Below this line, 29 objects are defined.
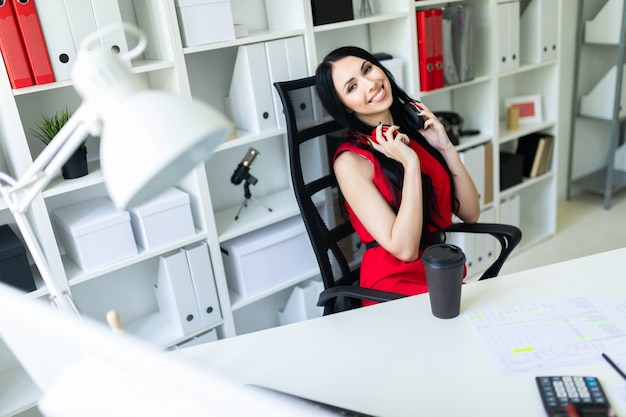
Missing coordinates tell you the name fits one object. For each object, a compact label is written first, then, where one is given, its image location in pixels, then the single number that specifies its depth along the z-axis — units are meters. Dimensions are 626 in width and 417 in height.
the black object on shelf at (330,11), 2.30
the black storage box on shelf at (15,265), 1.81
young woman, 1.72
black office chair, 1.80
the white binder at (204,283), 2.18
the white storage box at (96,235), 1.95
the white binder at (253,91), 2.16
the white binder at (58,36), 1.72
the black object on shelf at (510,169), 3.22
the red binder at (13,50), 1.67
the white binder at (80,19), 1.76
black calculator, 0.98
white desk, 1.05
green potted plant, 1.91
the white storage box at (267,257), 2.34
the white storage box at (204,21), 2.00
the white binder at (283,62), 2.20
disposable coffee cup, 1.21
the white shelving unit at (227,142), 1.94
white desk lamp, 0.60
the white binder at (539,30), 3.06
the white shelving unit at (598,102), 3.49
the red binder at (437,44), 2.63
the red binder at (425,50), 2.60
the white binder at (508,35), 2.89
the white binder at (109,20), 1.81
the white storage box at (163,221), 2.05
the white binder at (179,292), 2.15
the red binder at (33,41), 1.67
